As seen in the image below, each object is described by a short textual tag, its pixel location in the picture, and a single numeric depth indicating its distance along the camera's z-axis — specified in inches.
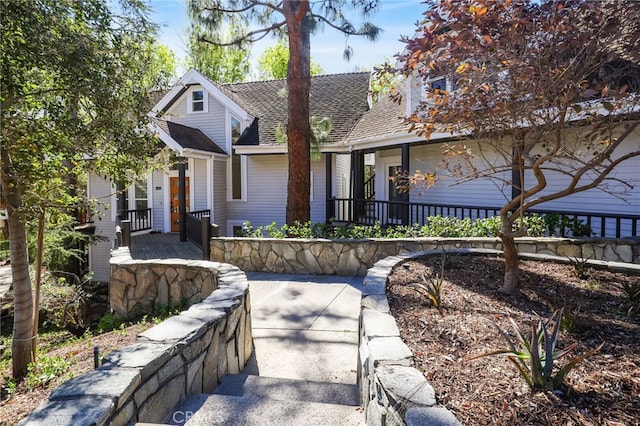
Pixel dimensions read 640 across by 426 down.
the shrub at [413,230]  306.8
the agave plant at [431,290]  141.7
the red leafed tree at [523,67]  127.6
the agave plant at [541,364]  82.4
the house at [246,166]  522.3
